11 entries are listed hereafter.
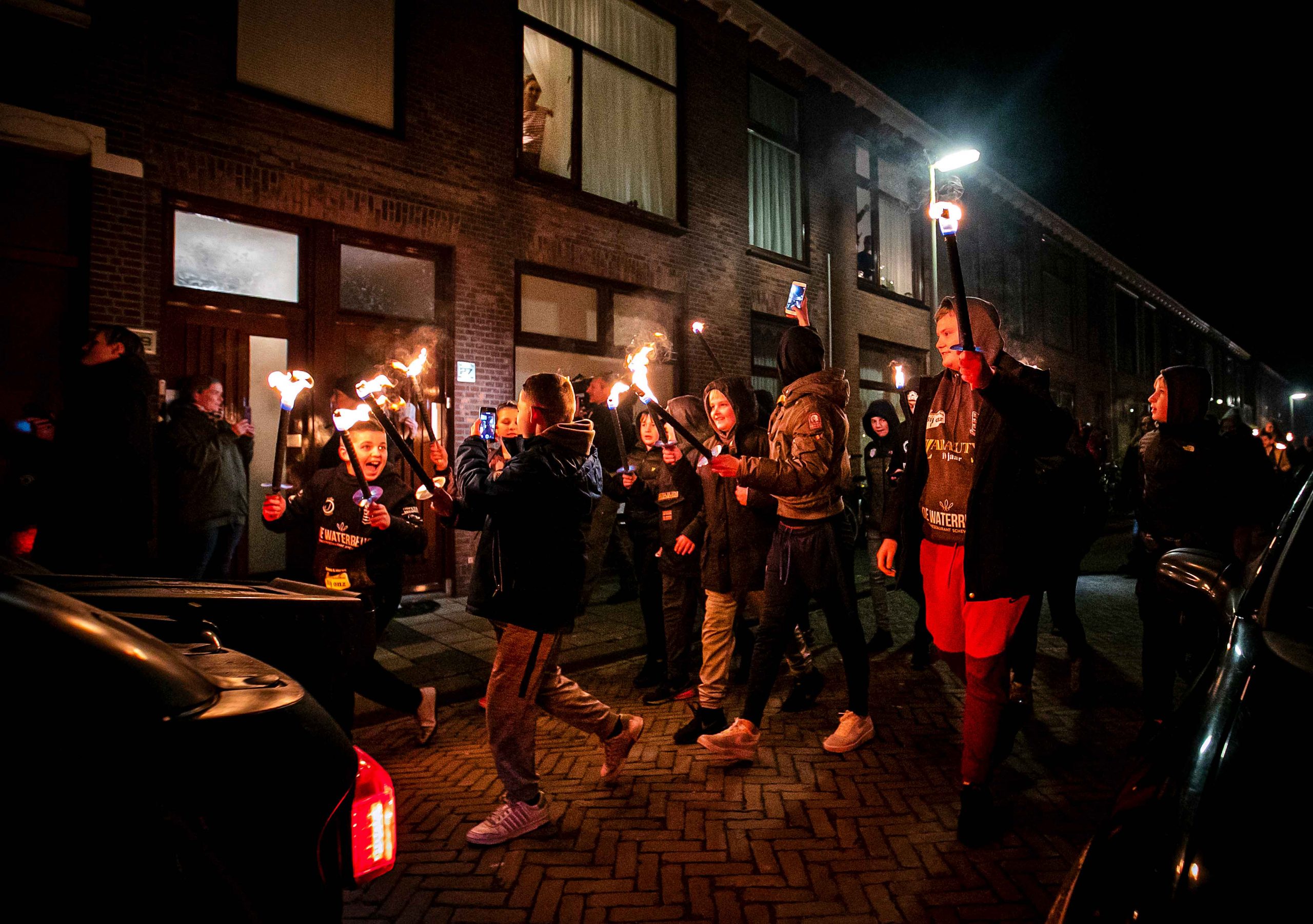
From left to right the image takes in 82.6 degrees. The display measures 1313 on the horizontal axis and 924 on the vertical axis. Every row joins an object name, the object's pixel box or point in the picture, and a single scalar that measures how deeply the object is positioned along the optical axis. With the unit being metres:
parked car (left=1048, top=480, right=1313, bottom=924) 1.00
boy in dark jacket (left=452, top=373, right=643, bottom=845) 3.13
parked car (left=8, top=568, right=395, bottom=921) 0.94
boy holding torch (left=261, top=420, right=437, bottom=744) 3.96
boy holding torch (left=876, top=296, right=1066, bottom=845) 2.95
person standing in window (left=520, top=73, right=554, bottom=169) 9.49
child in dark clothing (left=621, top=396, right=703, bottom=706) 4.88
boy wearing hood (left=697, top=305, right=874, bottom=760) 3.73
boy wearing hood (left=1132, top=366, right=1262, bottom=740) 4.05
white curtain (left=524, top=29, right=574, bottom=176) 9.64
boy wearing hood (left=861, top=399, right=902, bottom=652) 6.80
